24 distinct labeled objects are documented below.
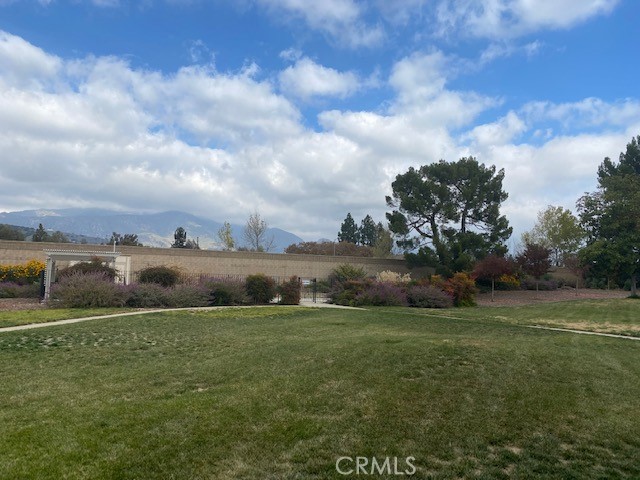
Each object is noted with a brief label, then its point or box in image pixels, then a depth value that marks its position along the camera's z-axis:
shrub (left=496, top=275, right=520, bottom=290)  30.02
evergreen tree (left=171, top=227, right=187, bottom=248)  54.97
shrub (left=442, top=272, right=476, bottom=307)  26.12
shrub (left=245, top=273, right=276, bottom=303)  22.62
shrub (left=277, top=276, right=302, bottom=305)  23.06
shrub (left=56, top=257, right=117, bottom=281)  20.93
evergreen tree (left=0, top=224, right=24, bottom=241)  45.00
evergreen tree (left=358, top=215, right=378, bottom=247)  67.12
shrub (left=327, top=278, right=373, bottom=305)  24.02
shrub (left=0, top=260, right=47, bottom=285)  25.66
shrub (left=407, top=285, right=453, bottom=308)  24.25
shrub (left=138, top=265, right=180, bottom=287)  22.41
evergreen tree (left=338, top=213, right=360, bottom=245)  68.69
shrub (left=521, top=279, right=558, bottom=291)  37.31
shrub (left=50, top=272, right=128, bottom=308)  17.30
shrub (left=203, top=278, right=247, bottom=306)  21.34
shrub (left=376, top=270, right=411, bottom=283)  28.58
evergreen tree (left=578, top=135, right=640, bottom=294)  30.61
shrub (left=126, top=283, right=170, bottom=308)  19.14
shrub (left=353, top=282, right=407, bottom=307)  23.44
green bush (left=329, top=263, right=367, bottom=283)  30.64
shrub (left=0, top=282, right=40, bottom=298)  21.56
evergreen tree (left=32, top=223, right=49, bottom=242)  42.02
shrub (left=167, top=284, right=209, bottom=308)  19.55
